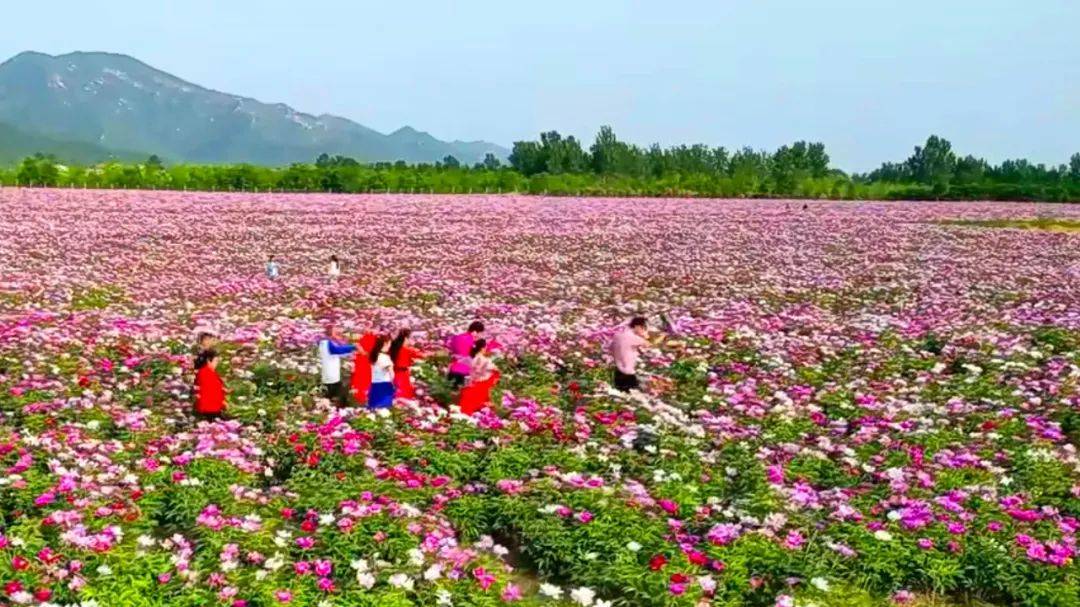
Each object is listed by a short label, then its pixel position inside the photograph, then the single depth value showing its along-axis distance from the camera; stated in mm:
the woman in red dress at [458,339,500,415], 11453
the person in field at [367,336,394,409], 11219
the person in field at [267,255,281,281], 24334
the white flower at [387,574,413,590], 6953
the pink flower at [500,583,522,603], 7012
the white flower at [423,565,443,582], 7074
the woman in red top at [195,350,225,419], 10742
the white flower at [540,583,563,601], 7074
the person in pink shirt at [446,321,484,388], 12539
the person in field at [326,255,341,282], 25016
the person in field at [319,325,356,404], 11828
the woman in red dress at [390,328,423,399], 11914
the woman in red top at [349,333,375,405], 11516
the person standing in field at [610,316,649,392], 12625
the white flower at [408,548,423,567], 7281
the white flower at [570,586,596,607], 7047
